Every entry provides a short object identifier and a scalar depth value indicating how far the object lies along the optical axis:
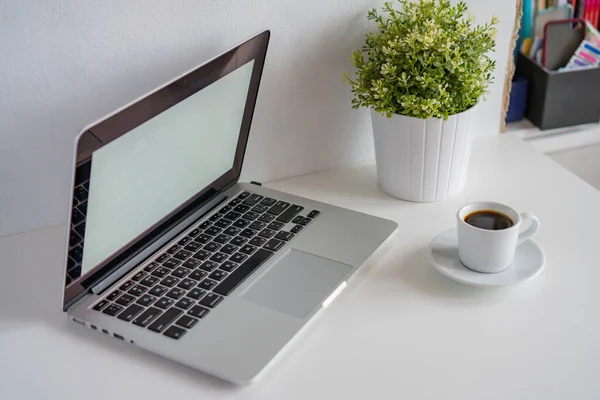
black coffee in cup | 0.88
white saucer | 0.85
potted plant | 0.95
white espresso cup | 0.85
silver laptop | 0.75
